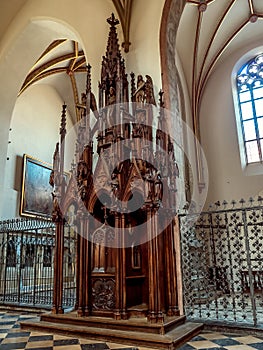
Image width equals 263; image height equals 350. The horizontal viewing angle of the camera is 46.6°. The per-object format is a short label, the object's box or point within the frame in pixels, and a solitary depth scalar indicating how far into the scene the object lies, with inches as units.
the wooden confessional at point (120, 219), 143.3
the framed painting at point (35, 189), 367.2
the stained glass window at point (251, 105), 406.3
